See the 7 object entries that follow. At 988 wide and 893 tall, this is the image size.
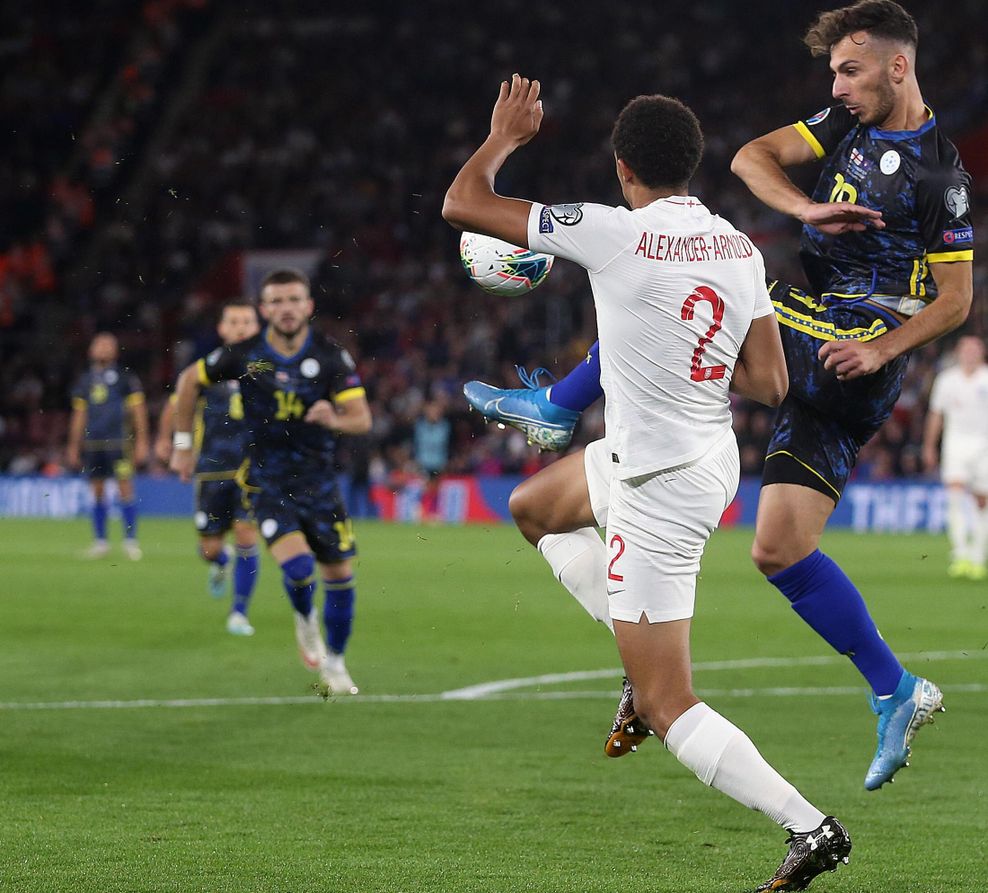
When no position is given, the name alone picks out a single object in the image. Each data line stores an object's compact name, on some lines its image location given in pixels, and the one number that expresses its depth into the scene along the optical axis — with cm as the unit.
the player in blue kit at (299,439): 1819
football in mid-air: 1066
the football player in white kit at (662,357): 913
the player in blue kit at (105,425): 3603
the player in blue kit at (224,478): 2350
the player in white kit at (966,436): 3322
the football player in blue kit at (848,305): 1091
